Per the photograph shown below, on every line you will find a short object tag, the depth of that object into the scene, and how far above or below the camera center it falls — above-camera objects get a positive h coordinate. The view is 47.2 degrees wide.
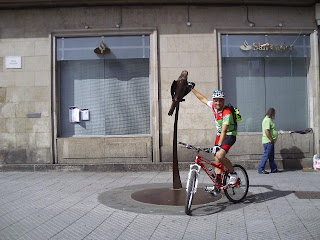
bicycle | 5.60 -1.03
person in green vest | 9.77 -0.52
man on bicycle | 5.98 -0.16
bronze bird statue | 6.70 +0.62
